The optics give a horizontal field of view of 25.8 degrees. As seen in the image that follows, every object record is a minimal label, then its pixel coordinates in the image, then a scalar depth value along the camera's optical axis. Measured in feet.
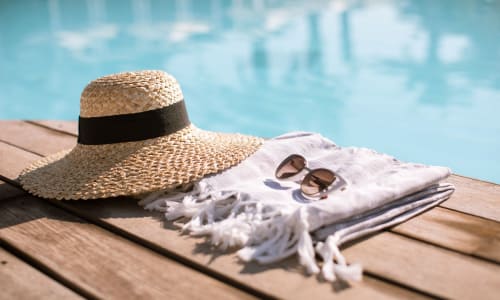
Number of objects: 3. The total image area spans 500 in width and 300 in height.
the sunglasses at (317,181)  5.23
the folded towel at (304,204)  4.84
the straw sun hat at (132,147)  5.46
